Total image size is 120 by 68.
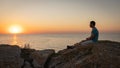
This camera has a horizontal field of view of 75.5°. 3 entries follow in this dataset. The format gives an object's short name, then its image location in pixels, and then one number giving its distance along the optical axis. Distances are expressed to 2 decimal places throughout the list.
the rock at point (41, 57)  6.76
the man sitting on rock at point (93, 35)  6.82
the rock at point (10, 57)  6.31
